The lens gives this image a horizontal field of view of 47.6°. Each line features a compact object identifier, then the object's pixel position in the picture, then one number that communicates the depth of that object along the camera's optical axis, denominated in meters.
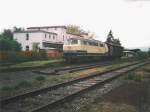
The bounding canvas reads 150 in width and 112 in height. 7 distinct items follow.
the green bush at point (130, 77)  9.02
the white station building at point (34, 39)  41.10
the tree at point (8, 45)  30.48
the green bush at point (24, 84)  7.16
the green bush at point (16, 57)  21.77
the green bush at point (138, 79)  8.59
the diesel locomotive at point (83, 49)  19.00
